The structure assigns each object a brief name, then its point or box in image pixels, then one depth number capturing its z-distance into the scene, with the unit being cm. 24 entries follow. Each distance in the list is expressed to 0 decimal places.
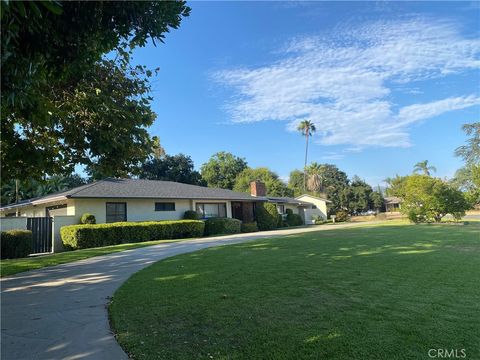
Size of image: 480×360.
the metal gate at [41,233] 1917
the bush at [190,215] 2709
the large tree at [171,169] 4503
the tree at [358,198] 5906
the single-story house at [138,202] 2262
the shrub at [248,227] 2950
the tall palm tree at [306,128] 6581
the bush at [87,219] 2137
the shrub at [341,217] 4725
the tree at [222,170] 6711
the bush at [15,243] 1588
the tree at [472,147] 5650
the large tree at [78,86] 391
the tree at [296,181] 7519
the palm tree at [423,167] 7981
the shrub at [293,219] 3734
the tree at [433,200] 2522
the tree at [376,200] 6144
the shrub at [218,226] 2728
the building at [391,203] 8423
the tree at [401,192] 2724
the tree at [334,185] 5931
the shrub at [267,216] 3231
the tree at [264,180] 6210
